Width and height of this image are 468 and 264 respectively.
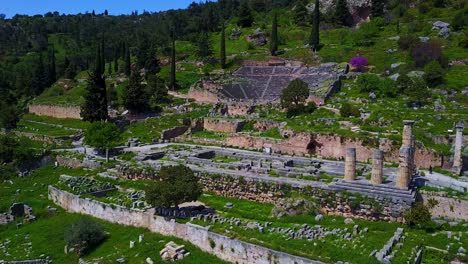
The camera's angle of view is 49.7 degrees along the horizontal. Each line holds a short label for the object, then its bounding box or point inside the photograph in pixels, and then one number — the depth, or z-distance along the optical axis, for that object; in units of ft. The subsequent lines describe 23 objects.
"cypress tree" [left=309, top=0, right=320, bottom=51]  214.48
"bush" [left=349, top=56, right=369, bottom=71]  183.52
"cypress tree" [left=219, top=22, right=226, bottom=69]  211.61
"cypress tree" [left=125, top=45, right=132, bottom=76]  226.79
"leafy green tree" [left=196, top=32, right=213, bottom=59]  229.66
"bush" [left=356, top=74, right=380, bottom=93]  152.25
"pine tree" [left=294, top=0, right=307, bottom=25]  273.95
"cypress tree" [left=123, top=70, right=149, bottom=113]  160.86
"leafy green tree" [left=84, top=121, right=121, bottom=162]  121.90
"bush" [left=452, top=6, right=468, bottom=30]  209.36
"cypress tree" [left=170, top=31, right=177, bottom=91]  188.96
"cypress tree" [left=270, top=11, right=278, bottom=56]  220.45
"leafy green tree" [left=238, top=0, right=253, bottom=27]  282.77
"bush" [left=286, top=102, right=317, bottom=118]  140.77
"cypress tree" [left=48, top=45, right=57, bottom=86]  244.57
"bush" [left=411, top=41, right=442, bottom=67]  169.68
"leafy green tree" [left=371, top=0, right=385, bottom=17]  257.55
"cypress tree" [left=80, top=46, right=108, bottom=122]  157.69
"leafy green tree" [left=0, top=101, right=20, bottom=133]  171.15
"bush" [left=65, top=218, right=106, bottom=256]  78.38
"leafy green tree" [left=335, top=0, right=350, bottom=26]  257.55
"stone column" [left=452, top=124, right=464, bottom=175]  92.79
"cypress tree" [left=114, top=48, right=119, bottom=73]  250.21
